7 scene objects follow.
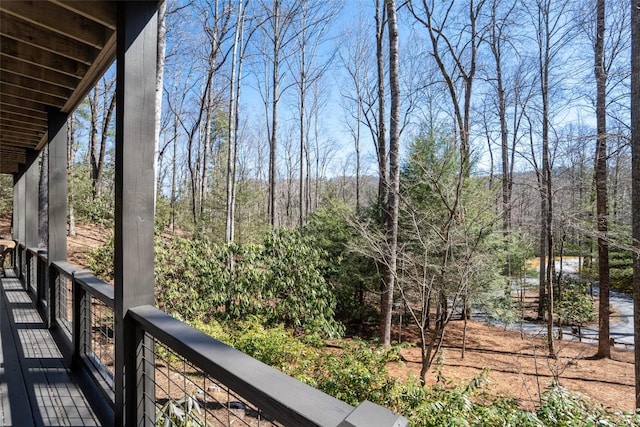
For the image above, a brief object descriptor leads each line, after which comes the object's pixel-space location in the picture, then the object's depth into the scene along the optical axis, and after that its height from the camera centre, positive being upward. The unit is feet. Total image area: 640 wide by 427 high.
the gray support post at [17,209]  21.49 +0.02
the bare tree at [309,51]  41.78 +23.24
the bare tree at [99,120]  41.32 +11.84
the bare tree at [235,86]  30.45 +12.95
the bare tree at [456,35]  25.76 +15.98
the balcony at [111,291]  3.22 -1.44
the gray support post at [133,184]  5.30 +0.43
